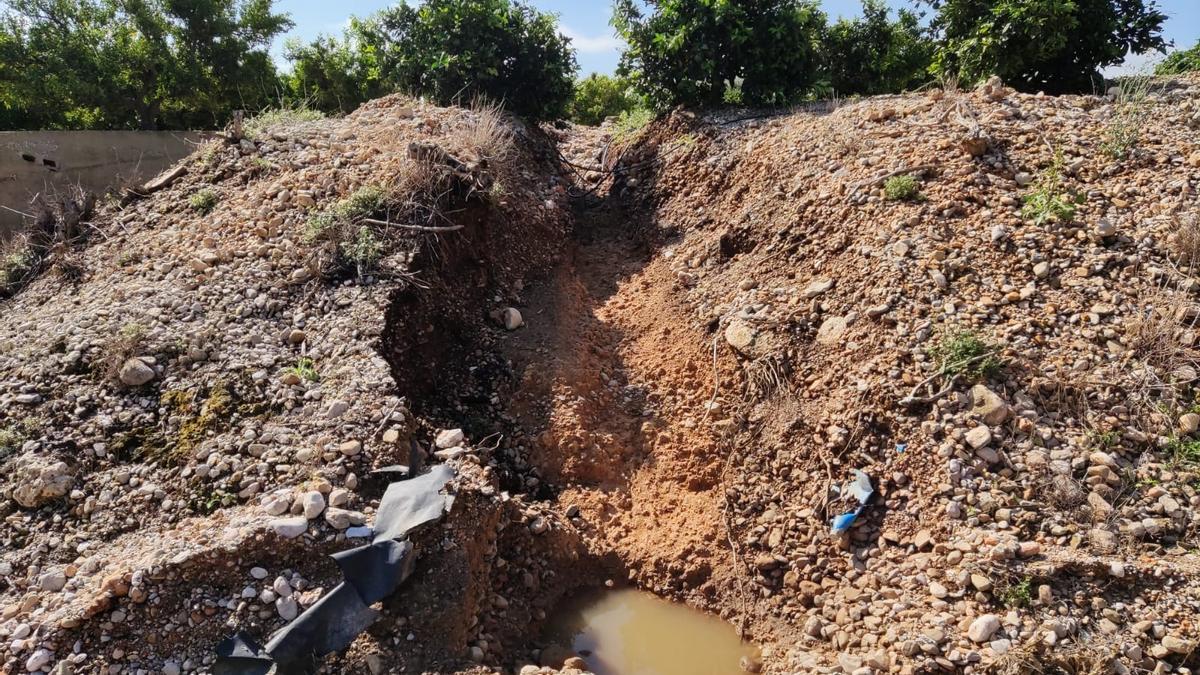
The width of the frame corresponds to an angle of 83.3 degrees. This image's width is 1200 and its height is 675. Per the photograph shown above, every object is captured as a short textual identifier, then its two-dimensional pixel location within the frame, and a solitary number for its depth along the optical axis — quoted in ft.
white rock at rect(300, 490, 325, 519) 9.06
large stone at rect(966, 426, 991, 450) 9.64
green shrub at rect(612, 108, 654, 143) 21.97
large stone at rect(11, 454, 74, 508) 9.73
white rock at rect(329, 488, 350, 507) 9.26
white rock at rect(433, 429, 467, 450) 10.96
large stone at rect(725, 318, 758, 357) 12.85
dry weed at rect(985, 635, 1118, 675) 7.70
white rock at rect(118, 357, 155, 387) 11.16
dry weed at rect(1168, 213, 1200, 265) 10.91
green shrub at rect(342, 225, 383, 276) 13.15
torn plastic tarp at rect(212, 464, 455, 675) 8.02
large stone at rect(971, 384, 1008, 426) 9.82
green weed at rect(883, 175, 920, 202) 13.42
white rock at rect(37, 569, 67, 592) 8.73
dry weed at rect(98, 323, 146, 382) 11.27
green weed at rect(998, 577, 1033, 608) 8.32
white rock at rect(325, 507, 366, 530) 9.00
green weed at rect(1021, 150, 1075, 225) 12.07
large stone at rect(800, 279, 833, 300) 12.92
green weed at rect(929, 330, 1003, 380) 10.28
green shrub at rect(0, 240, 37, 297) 15.15
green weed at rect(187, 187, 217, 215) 15.51
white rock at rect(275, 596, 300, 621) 8.42
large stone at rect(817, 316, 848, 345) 12.07
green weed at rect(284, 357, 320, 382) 11.12
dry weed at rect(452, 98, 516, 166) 16.47
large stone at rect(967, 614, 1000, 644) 8.18
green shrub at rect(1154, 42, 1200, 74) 17.61
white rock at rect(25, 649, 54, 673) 7.92
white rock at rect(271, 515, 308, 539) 8.85
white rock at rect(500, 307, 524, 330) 14.51
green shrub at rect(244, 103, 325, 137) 17.88
